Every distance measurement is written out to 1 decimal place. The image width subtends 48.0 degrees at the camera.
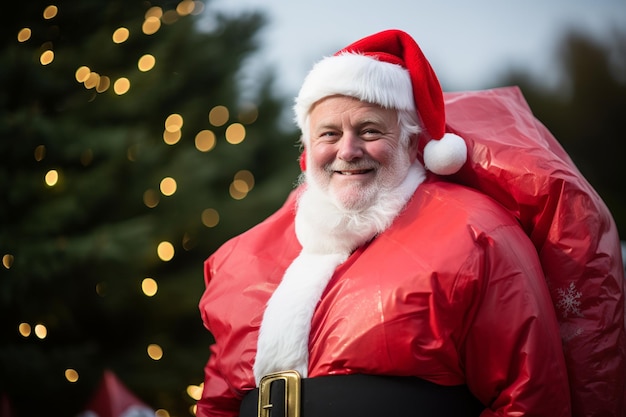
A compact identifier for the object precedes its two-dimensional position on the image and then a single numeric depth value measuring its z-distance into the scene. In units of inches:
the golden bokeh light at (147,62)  191.2
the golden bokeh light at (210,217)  203.8
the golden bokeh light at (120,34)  187.0
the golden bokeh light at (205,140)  206.8
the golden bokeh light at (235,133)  213.6
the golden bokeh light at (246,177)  219.5
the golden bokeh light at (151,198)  188.9
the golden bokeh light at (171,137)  201.3
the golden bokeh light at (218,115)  212.8
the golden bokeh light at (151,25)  195.1
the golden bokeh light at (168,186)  190.7
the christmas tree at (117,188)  159.8
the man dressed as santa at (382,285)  73.9
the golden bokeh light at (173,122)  201.6
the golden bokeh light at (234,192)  214.8
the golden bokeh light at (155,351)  186.1
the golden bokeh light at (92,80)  181.8
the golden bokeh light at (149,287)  188.5
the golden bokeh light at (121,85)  186.2
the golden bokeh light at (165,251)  193.9
